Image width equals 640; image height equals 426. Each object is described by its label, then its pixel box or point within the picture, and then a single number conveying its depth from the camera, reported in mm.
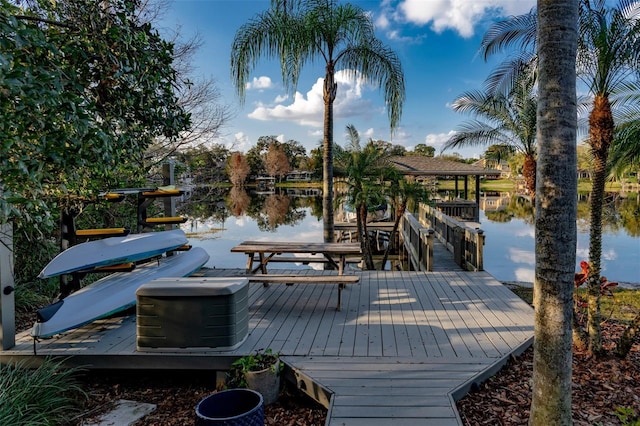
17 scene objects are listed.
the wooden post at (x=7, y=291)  3201
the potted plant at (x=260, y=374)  2912
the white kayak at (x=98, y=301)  3505
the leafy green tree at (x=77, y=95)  1960
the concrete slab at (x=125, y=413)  2846
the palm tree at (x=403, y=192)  11555
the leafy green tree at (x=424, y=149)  73750
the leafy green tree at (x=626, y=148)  4944
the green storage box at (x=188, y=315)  3301
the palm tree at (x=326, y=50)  7691
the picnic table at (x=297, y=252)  4465
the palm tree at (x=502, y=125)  11250
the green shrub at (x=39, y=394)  2613
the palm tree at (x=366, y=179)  11187
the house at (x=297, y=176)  67750
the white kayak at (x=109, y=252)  3764
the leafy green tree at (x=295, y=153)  66375
